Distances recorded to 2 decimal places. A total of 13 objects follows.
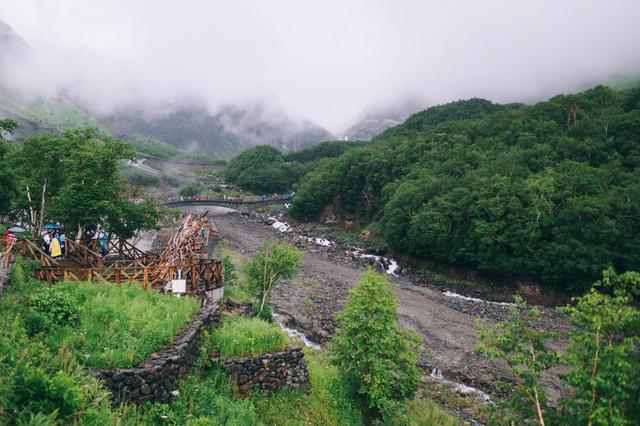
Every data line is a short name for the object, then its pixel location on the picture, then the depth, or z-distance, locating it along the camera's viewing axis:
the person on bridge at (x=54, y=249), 19.31
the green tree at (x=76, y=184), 22.89
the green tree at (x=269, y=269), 21.62
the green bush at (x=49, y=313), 10.43
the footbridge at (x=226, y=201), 90.28
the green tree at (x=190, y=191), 102.86
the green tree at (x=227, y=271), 27.94
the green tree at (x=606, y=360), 8.69
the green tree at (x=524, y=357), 10.62
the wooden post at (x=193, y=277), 19.45
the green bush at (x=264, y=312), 20.58
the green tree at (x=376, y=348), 14.55
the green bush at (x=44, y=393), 7.03
